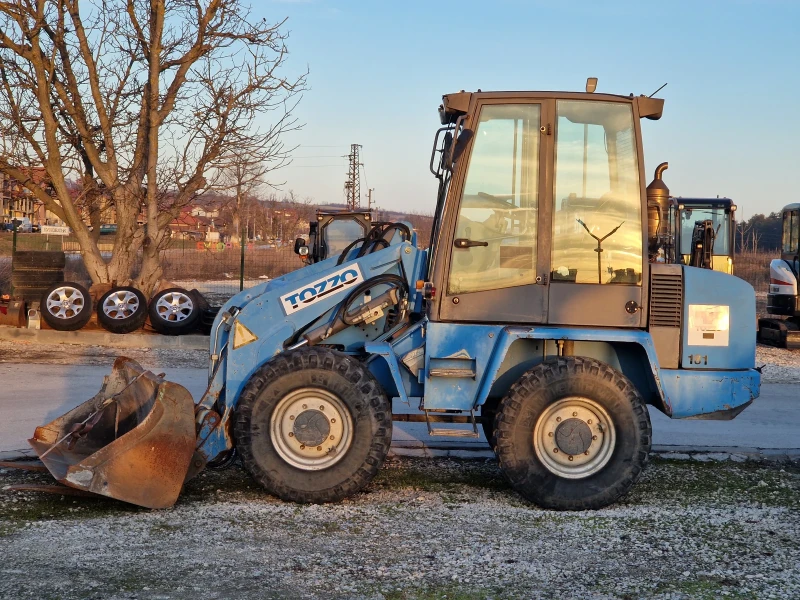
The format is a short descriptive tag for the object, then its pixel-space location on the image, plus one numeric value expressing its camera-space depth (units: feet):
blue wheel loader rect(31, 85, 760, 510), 20.89
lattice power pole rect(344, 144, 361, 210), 161.38
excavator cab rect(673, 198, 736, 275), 72.02
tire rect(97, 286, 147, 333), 52.16
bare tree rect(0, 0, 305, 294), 57.31
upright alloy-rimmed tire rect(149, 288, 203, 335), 52.34
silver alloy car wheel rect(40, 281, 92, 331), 52.11
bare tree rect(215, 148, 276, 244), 60.29
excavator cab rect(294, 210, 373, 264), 55.42
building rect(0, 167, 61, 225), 59.21
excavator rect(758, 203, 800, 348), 62.49
